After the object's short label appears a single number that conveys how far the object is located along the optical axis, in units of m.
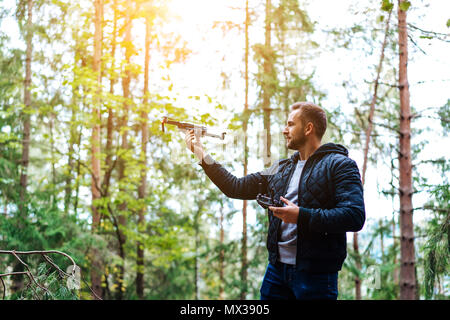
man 1.97
